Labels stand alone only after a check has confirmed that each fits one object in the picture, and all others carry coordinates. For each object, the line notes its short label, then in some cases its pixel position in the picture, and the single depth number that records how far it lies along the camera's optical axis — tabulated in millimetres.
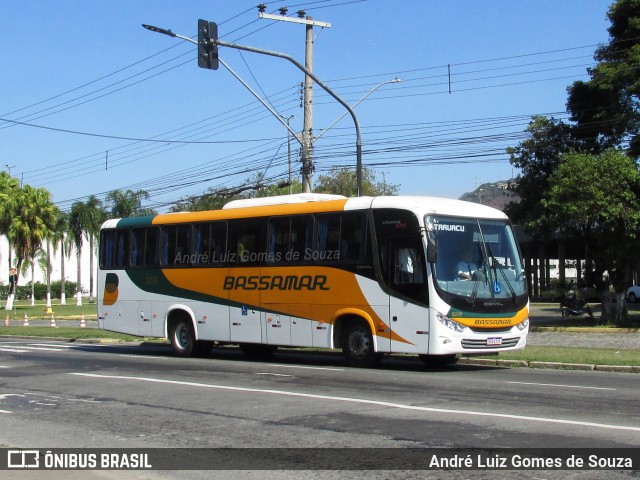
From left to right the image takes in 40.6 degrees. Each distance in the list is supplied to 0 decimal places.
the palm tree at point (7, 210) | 65438
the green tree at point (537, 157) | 31531
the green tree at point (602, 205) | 26797
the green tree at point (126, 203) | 70250
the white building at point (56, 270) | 102312
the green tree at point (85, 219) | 74250
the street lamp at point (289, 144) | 41931
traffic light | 20484
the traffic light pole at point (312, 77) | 20814
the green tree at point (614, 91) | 28578
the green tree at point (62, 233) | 72750
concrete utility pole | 27703
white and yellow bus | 16938
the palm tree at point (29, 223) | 66438
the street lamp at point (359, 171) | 24516
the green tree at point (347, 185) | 81562
